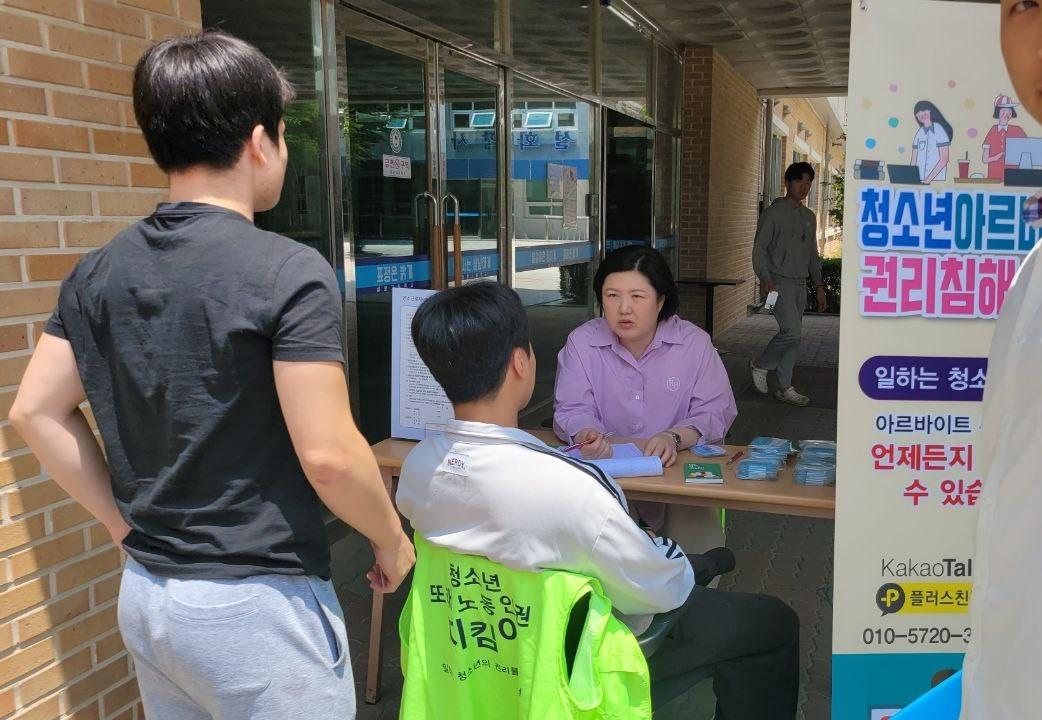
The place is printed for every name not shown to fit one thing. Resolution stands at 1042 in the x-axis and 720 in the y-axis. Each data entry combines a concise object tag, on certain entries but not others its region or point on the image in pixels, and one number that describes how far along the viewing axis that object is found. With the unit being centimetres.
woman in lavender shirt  312
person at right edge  106
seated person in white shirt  174
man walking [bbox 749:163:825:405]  754
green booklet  253
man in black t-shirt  134
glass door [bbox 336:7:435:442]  437
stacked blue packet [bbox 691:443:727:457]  284
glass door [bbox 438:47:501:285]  523
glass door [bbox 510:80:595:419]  645
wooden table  239
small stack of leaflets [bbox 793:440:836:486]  249
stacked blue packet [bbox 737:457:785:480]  256
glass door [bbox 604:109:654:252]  837
